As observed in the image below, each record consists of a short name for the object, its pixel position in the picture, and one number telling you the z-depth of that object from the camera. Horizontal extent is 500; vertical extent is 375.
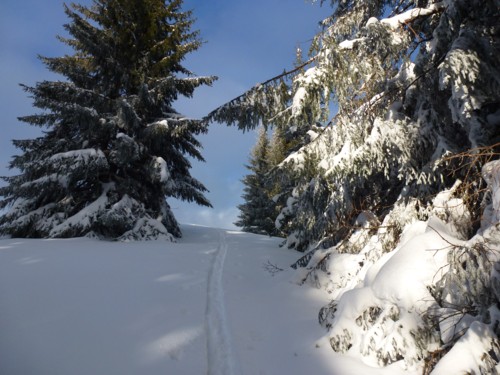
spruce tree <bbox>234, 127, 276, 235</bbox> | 25.14
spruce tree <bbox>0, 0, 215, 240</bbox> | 10.67
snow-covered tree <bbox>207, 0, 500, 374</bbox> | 3.08
